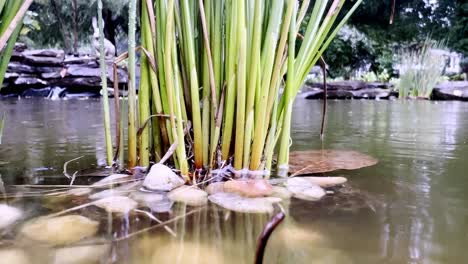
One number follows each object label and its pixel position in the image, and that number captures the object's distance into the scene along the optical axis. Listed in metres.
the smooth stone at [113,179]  0.80
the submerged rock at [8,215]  0.58
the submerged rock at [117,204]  0.65
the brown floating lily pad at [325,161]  0.95
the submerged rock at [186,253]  0.47
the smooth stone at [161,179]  0.75
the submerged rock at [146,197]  0.70
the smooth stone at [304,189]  0.73
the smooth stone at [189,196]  0.70
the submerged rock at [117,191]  0.72
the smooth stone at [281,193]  0.73
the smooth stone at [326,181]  0.82
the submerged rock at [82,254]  0.47
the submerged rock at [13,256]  0.46
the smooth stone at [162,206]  0.65
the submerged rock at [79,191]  0.73
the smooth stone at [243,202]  0.66
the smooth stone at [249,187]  0.72
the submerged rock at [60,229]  0.53
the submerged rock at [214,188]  0.75
